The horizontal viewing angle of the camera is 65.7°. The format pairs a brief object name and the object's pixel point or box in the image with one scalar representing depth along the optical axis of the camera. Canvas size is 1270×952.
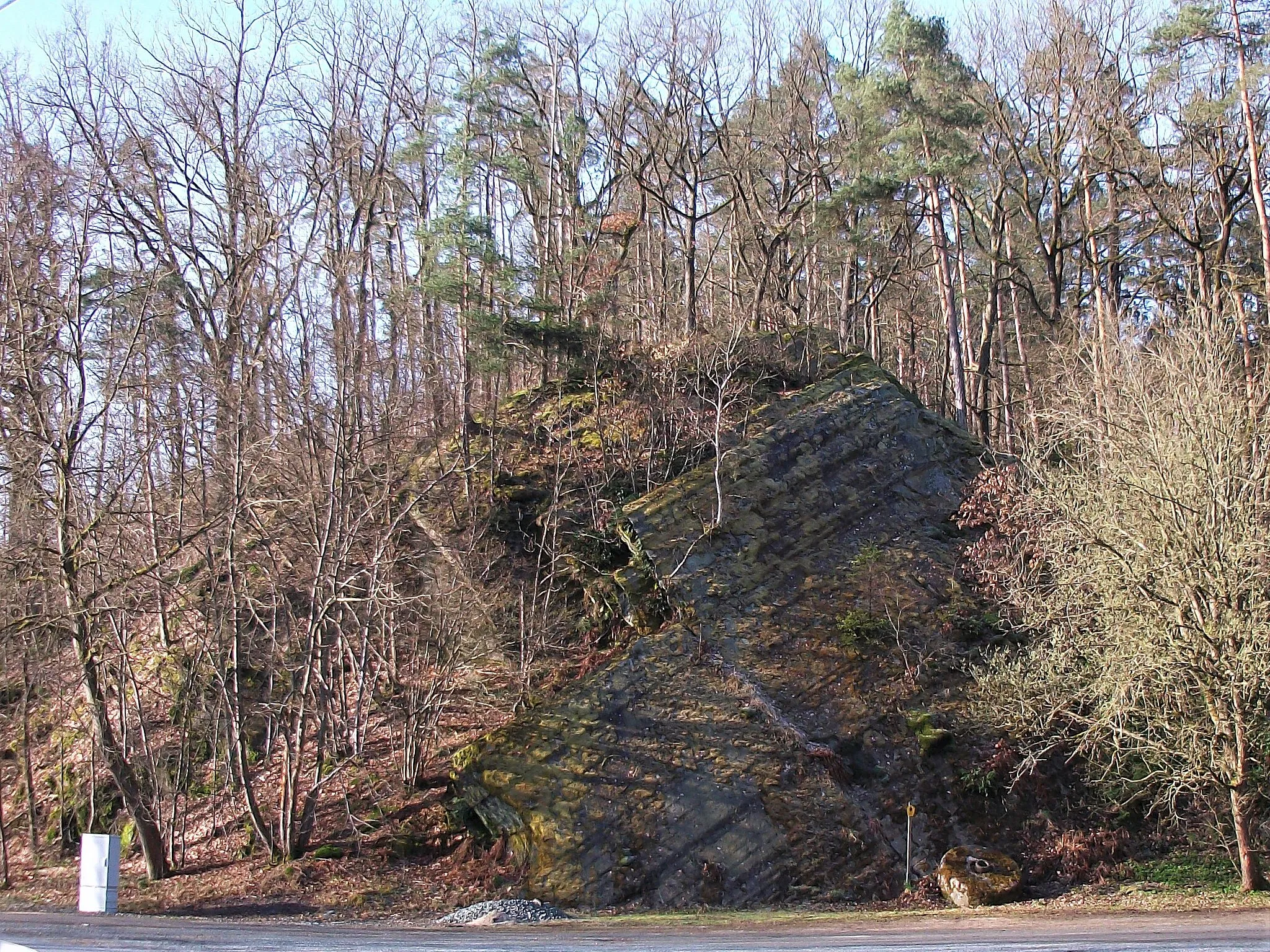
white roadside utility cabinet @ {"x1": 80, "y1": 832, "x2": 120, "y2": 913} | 10.41
